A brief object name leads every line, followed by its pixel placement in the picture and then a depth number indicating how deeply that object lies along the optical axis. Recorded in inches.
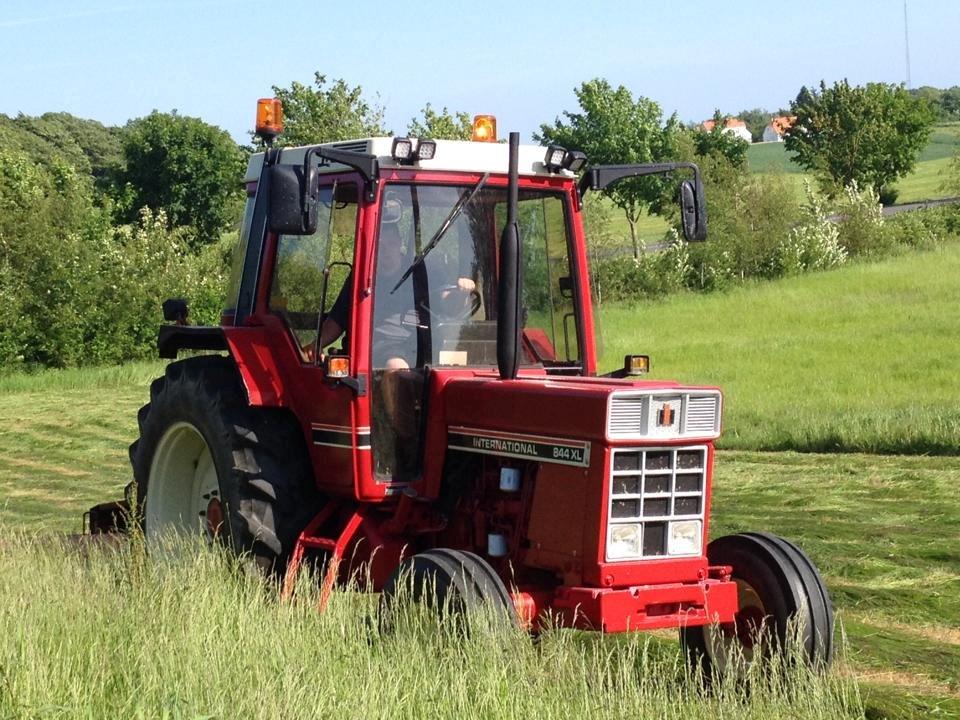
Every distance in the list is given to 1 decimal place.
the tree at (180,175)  2186.3
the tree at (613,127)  1886.1
